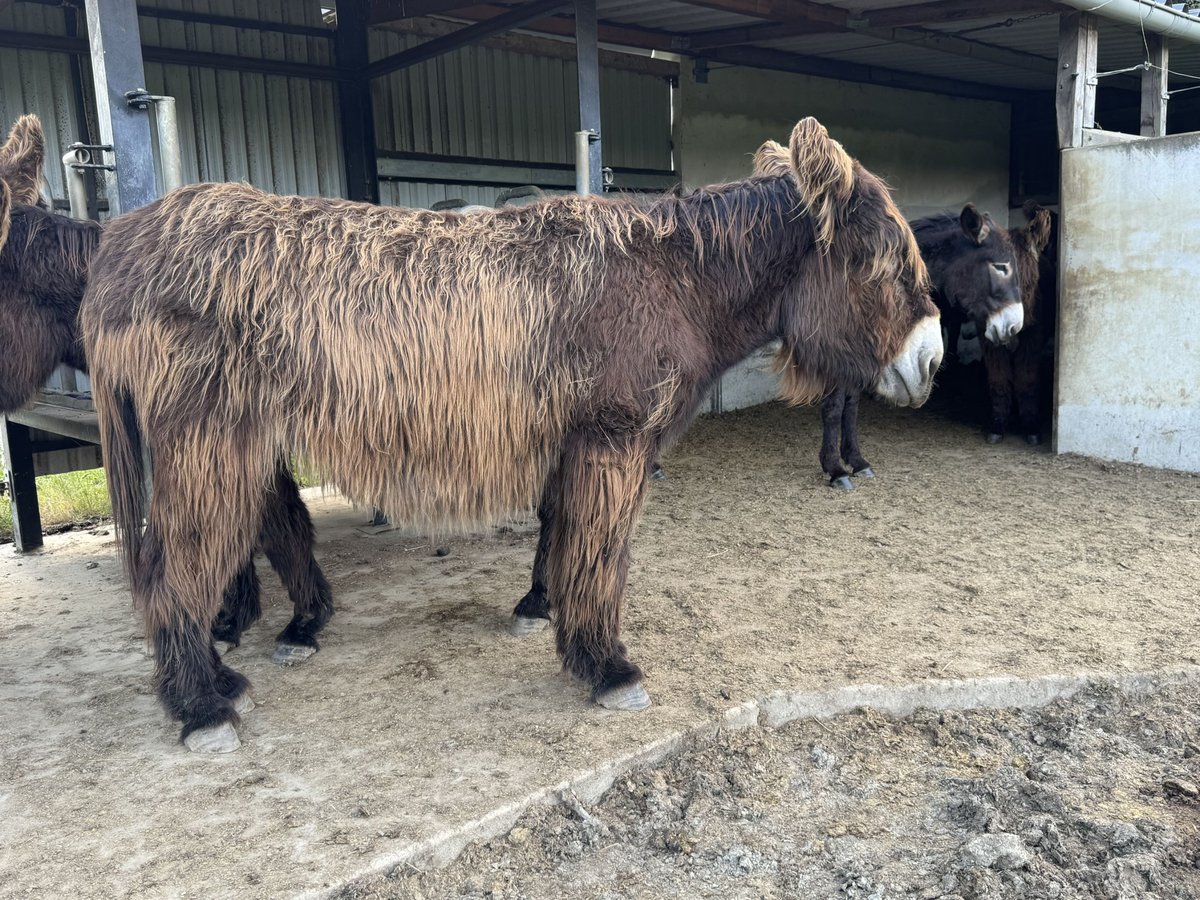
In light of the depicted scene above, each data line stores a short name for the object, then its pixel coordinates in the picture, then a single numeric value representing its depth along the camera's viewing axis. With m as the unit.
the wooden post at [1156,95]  6.71
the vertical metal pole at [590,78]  5.33
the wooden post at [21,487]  5.65
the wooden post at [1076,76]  6.39
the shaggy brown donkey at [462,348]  2.76
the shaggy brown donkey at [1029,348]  7.21
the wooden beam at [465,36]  5.81
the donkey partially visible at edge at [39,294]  3.34
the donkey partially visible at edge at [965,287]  6.47
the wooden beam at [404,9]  6.32
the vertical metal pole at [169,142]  3.43
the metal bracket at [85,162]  3.44
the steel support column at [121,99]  3.49
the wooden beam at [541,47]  7.95
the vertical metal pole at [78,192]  3.63
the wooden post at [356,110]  7.52
